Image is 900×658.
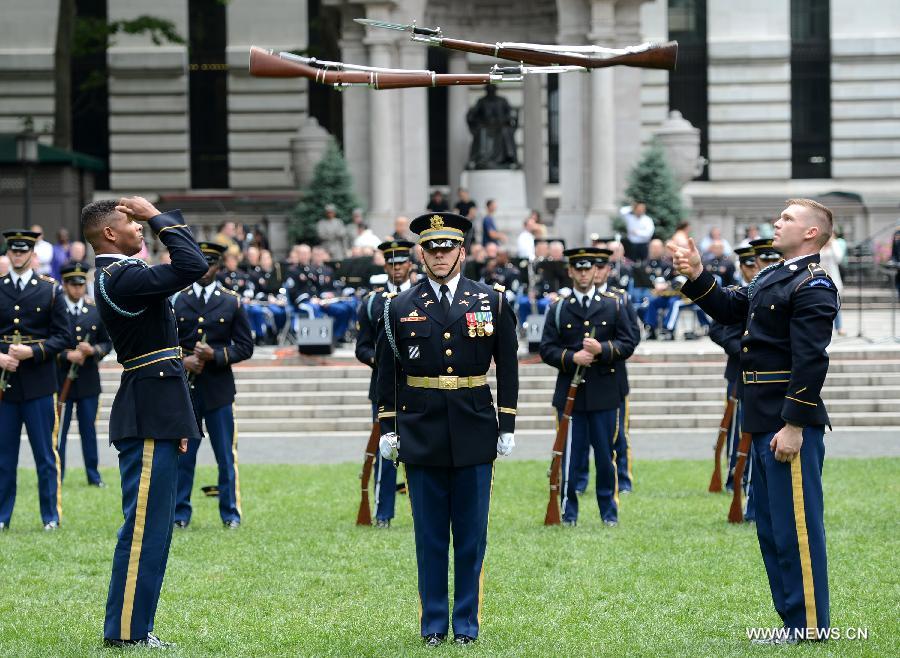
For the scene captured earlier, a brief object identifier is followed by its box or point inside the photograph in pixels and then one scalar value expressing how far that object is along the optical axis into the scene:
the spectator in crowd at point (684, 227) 26.22
